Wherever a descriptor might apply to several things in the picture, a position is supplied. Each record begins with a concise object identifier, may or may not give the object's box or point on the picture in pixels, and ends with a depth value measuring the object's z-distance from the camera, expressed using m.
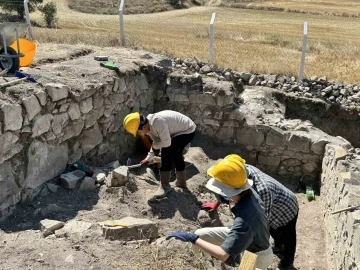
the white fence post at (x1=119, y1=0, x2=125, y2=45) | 11.06
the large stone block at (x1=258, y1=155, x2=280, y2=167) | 7.98
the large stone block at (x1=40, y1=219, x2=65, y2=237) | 4.57
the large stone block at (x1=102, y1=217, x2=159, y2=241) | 4.54
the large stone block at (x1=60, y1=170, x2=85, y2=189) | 5.70
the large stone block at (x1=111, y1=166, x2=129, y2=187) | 5.89
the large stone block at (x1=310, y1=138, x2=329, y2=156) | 7.47
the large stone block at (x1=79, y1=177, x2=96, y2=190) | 5.77
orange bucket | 6.98
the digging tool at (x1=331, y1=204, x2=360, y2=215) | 4.74
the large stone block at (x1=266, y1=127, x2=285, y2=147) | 7.79
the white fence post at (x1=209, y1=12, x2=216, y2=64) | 10.40
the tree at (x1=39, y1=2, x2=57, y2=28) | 17.64
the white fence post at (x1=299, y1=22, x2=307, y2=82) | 9.86
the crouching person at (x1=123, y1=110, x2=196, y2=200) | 5.50
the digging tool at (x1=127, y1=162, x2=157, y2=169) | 6.75
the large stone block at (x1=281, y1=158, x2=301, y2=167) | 7.83
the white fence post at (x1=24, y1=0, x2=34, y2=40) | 10.86
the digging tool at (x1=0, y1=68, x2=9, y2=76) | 5.83
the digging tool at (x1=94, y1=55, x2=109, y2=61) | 7.84
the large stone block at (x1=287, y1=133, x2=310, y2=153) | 7.61
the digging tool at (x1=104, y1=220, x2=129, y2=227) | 4.62
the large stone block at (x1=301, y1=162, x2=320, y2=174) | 7.71
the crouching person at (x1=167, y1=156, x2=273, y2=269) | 3.42
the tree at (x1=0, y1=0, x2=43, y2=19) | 16.47
